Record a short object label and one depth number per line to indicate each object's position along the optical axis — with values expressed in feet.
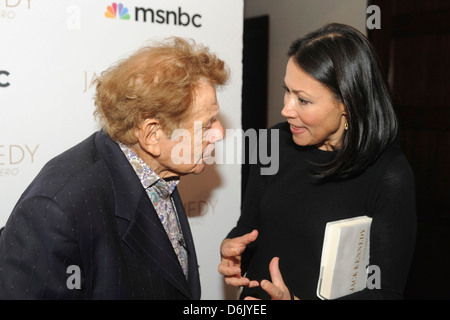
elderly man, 3.12
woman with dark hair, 4.08
